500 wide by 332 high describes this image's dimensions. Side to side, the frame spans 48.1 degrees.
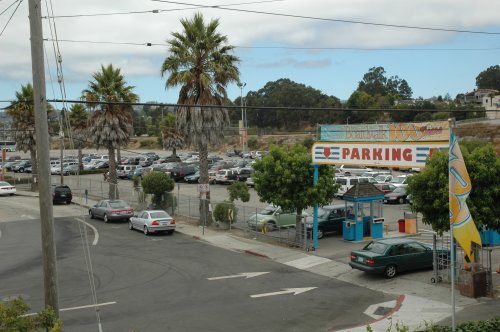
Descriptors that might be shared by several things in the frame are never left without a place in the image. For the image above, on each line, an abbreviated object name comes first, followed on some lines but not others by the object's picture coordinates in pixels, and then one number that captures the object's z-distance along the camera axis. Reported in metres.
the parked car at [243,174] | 54.53
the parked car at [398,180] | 45.44
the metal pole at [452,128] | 11.48
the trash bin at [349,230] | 26.09
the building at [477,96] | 145.88
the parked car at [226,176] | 54.94
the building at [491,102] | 104.09
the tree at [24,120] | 49.41
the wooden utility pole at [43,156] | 9.93
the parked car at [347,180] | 44.31
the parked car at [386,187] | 41.03
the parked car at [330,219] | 27.19
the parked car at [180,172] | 59.16
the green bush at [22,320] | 7.93
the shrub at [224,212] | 30.28
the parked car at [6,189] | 48.97
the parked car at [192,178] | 57.09
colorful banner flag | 11.78
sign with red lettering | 19.02
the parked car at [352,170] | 54.47
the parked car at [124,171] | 63.81
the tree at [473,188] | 16.50
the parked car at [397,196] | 40.19
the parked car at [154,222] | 29.00
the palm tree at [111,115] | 39.41
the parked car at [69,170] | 65.50
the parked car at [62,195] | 42.91
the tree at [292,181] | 23.69
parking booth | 26.03
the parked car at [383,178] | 48.39
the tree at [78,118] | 67.44
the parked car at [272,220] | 28.48
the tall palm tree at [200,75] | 29.78
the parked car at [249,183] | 51.72
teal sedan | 18.83
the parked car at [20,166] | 76.94
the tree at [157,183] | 35.69
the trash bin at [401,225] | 28.45
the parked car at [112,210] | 33.59
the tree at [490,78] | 157.25
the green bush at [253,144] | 111.44
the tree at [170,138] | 80.75
